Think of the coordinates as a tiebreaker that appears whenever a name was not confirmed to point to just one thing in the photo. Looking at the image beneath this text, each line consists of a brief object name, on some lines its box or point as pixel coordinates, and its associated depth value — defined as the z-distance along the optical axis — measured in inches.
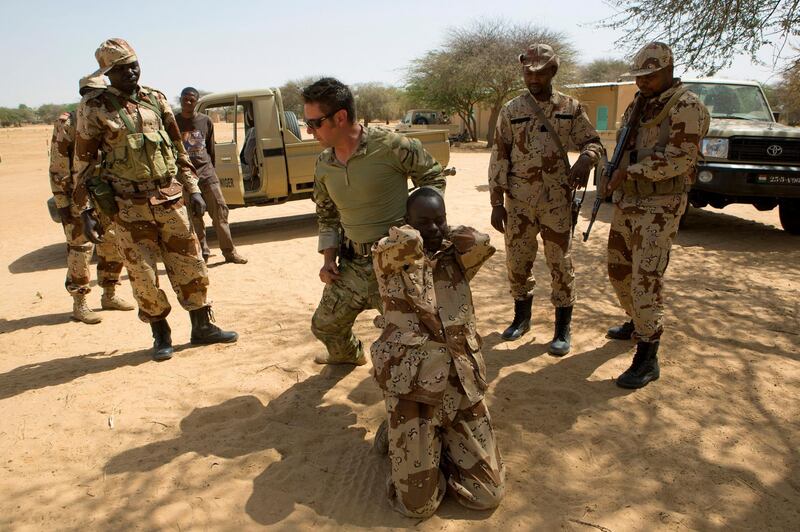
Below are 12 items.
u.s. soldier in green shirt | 115.0
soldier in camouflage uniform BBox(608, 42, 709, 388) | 131.0
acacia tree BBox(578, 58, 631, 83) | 1841.8
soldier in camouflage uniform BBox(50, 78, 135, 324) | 198.2
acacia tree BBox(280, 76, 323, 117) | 1582.2
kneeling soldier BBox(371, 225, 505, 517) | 94.9
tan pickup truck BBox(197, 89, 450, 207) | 304.0
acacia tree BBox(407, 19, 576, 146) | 995.3
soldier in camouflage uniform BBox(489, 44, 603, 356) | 149.7
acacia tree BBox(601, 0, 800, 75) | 220.7
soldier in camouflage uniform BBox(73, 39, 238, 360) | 151.2
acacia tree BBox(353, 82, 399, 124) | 1875.0
